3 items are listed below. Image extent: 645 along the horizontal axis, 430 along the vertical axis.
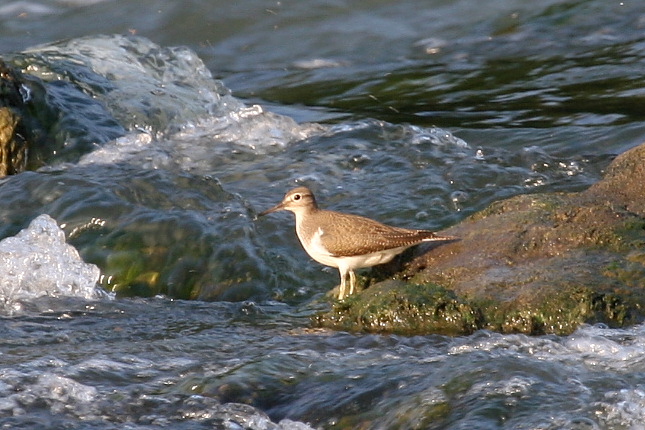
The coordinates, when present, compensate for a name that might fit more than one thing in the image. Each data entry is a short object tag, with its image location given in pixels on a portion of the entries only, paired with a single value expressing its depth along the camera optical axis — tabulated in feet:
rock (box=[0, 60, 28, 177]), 61.16
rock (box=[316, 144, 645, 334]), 39.63
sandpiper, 43.75
